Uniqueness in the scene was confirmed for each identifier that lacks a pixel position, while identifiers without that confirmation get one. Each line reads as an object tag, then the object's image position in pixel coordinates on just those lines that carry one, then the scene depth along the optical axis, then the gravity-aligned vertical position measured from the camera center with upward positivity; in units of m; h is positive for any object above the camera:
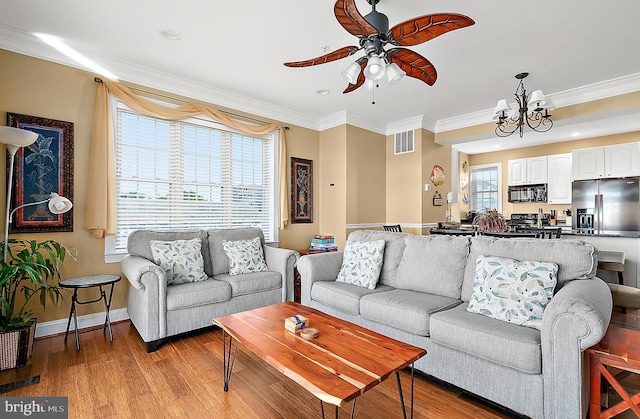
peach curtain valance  3.17 +0.50
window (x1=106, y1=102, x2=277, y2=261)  3.51 +0.43
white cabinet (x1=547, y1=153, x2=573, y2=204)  6.84 +0.67
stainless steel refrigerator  5.75 +0.09
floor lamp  2.33 +0.46
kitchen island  3.53 -0.44
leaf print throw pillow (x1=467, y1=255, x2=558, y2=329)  1.91 -0.52
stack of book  4.88 -0.54
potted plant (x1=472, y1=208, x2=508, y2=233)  3.70 -0.16
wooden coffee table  1.31 -0.72
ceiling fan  1.87 +1.14
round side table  2.63 -0.61
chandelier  3.32 +1.15
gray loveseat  2.66 -0.75
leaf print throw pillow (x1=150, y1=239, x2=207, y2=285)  3.06 -0.49
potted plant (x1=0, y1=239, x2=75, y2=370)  2.30 -0.74
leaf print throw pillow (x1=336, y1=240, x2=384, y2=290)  2.90 -0.52
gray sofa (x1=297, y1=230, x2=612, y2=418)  1.58 -0.70
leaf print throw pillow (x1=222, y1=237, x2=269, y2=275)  3.50 -0.53
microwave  7.23 +0.38
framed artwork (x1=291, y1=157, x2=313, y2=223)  5.05 +0.32
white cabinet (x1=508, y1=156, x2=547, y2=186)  7.21 +0.90
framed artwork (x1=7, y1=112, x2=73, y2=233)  2.84 +0.35
